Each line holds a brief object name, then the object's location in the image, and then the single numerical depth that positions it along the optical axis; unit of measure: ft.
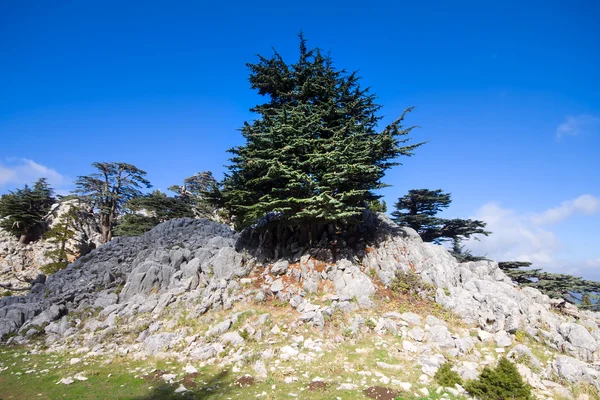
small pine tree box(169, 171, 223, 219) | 150.71
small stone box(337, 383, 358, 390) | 30.77
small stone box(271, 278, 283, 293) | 54.34
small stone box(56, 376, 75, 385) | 33.83
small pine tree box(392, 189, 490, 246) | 97.86
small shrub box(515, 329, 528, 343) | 41.24
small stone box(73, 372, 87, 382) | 34.83
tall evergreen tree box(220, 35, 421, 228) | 52.60
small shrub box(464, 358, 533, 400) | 27.30
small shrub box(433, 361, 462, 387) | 30.99
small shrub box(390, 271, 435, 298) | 51.83
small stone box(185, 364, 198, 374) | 36.10
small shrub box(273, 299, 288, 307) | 51.55
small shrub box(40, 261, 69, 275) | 106.63
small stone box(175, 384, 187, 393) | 31.22
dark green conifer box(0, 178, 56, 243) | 129.29
